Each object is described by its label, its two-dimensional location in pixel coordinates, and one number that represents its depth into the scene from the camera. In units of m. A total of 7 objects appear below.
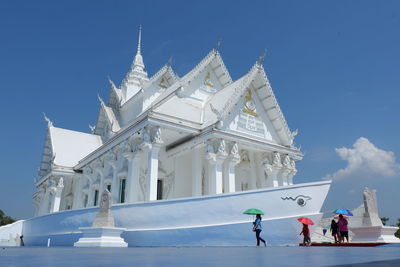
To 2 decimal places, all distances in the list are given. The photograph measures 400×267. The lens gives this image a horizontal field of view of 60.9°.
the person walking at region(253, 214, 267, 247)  11.26
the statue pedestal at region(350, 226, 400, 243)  13.67
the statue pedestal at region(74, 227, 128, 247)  11.66
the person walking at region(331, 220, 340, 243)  14.06
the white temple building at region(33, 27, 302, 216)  16.92
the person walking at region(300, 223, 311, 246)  12.31
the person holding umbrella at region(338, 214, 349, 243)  13.16
